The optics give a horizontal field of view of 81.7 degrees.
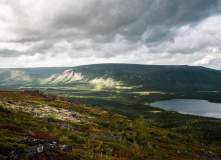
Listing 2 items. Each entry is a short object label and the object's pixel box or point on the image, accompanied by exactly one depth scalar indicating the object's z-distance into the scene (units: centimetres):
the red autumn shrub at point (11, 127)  2754
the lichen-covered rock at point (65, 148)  2209
